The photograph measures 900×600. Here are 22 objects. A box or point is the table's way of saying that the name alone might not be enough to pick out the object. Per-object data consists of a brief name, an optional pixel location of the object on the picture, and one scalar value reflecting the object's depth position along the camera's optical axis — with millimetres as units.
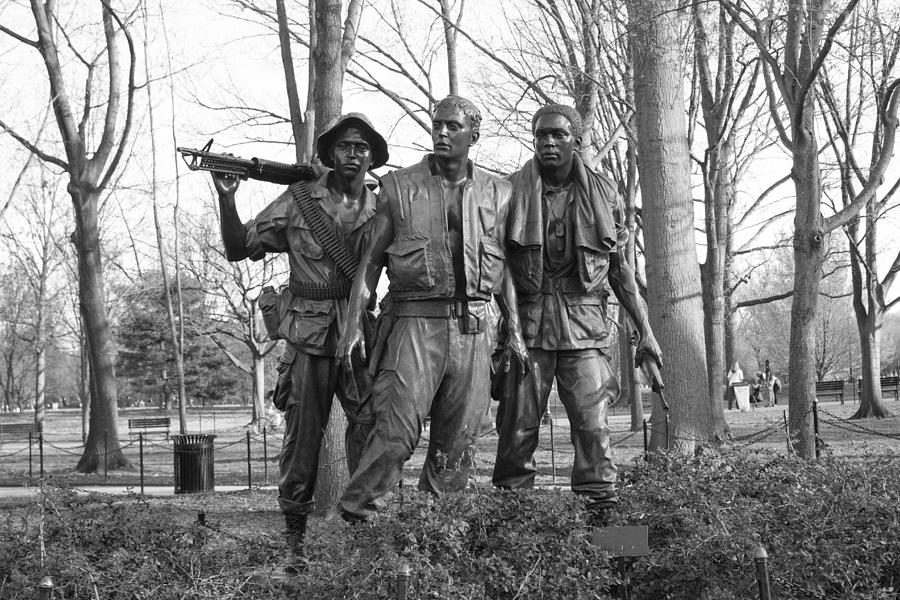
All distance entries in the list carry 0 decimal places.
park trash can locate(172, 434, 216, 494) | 13078
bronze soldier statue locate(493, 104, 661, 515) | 5496
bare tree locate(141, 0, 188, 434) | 16438
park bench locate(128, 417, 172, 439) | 28125
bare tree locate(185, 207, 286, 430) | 28109
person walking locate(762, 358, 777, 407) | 32062
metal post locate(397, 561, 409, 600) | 3641
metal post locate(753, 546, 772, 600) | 3816
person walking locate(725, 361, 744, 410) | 30631
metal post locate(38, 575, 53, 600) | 3771
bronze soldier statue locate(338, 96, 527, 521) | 5023
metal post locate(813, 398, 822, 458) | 11661
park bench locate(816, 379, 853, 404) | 31609
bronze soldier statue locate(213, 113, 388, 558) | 5473
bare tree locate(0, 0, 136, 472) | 16812
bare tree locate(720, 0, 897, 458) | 12328
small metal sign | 4875
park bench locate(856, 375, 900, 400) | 35188
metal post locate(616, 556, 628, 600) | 4957
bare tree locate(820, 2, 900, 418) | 18953
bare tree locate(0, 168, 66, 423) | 29859
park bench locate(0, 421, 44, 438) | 30106
